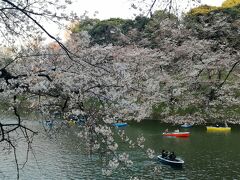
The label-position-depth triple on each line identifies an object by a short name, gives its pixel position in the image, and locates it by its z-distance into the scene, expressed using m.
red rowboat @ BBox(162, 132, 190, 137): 25.80
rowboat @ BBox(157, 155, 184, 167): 18.08
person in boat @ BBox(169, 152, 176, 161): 18.67
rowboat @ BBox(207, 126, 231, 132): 27.20
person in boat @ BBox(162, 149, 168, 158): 19.33
